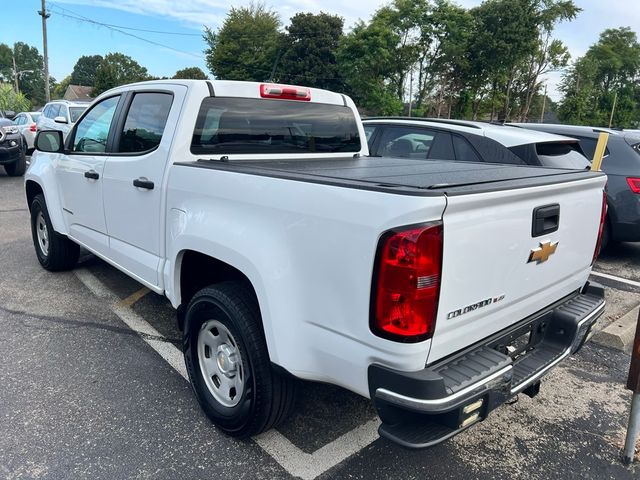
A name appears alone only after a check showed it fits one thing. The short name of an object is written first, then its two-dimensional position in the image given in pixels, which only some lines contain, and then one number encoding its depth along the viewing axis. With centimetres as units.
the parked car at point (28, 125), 1520
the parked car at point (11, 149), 1196
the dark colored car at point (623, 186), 614
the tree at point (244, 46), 5556
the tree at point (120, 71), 7191
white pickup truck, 187
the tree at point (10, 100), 4282
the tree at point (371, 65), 4050
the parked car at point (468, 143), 505
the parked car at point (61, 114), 1266
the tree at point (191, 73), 7031
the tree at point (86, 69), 11931
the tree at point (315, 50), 4697
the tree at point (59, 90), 11138
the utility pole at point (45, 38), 2908
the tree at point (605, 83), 5156
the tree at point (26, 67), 10988
